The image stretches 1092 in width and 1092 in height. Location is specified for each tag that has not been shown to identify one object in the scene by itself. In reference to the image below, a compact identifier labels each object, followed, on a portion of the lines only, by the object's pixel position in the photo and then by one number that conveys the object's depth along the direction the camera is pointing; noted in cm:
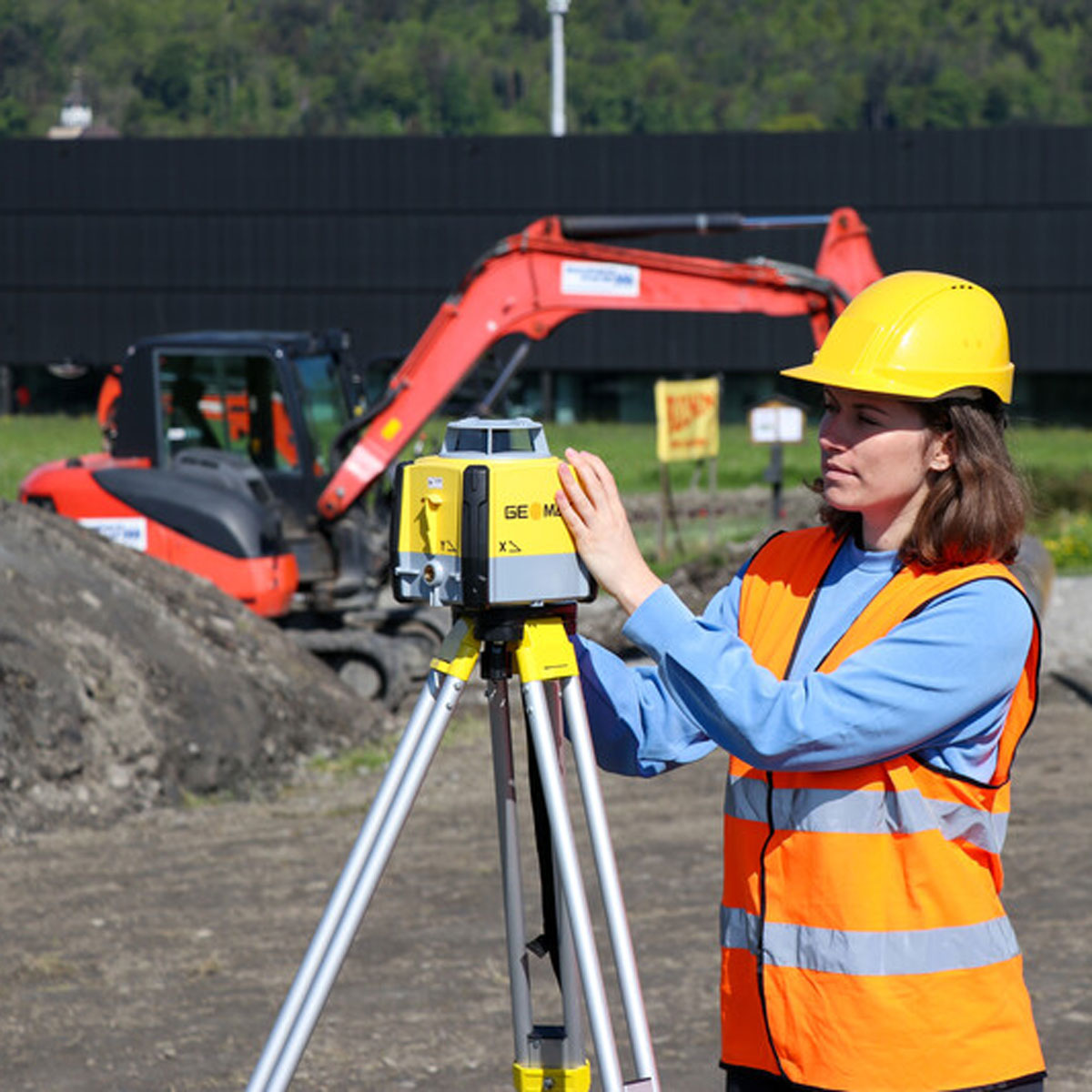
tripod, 282
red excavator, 1239
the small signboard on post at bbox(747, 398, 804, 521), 1841
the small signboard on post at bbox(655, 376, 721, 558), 1895
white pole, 3919
